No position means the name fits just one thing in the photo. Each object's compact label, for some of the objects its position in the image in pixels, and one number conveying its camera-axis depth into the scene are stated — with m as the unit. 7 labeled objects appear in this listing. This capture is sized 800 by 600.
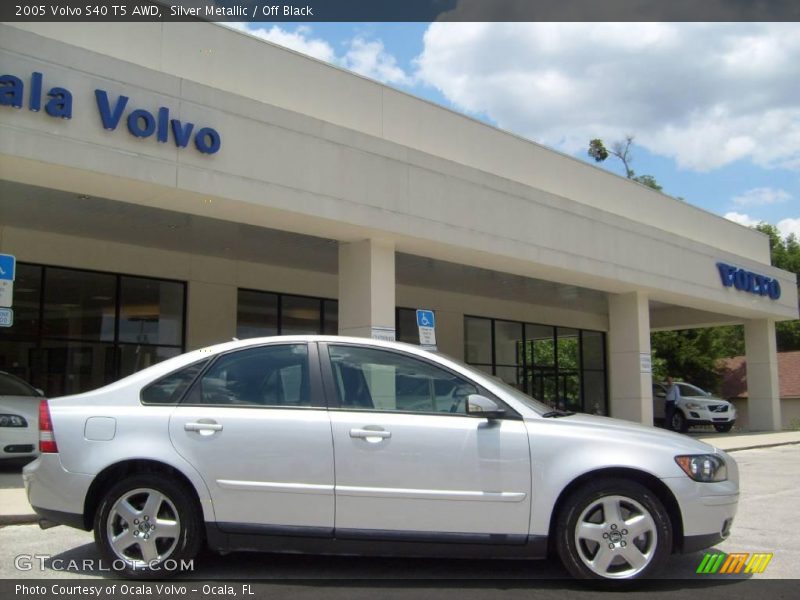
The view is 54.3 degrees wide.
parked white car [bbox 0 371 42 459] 10.50
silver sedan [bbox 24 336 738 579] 5.04
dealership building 10.00
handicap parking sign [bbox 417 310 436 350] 12.25
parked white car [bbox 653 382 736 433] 24.53
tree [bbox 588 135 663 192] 56.16
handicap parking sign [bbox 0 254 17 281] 9.21
